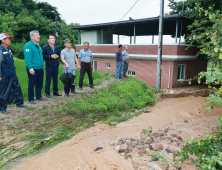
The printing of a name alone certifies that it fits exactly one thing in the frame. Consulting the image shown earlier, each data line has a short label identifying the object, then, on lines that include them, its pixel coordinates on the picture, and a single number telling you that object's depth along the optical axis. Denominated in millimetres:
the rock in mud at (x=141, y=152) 3295
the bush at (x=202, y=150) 2854
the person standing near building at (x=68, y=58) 6527
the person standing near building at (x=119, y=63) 9750
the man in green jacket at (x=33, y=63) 5465
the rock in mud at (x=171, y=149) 3314
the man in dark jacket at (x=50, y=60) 6219
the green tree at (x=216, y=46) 2411
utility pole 10633
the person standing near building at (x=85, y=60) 7598
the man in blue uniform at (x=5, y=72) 4888
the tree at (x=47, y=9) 37881
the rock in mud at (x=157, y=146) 3397
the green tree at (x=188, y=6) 11352
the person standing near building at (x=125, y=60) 10195
